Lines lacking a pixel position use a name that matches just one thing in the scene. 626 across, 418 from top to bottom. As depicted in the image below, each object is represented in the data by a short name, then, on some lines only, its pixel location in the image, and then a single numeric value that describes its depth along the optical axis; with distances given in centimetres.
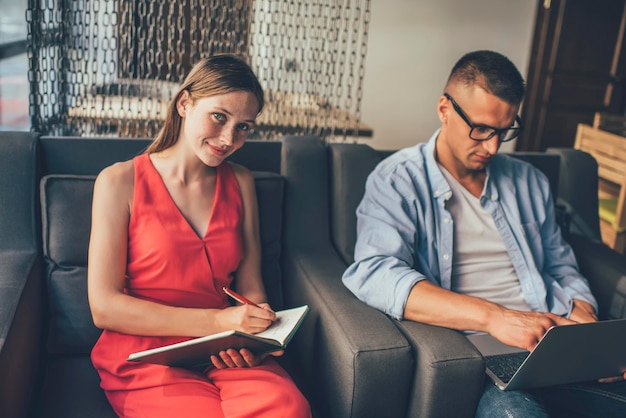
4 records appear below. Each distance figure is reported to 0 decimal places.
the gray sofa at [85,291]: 138
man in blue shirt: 153
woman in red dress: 134
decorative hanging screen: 192
